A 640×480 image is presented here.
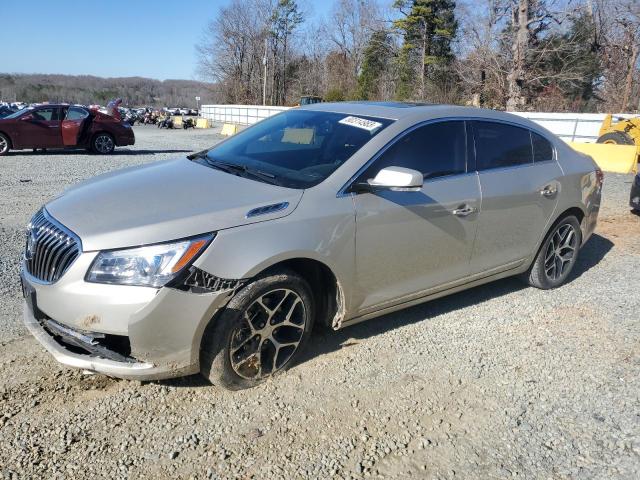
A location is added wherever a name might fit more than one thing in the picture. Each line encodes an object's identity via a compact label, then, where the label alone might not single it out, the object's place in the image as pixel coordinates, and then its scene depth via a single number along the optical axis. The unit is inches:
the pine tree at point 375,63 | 1790.1
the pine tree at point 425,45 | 1617.9
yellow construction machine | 572.7
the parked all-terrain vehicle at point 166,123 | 1514.3
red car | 585.6
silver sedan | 104.5
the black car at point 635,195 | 312.2
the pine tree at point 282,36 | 2428.6
